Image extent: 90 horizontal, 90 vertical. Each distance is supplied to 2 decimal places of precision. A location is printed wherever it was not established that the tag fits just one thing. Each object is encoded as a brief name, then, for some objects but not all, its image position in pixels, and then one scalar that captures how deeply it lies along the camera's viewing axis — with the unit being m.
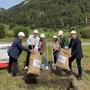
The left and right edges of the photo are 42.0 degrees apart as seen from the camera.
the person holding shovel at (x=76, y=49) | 4.57
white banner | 5.17
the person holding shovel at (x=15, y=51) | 4.56
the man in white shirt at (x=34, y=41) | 4.80
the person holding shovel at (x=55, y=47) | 5.04
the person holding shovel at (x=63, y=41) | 4.86
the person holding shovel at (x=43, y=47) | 4.86
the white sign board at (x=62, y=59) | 4.85
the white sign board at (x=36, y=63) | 4.58
